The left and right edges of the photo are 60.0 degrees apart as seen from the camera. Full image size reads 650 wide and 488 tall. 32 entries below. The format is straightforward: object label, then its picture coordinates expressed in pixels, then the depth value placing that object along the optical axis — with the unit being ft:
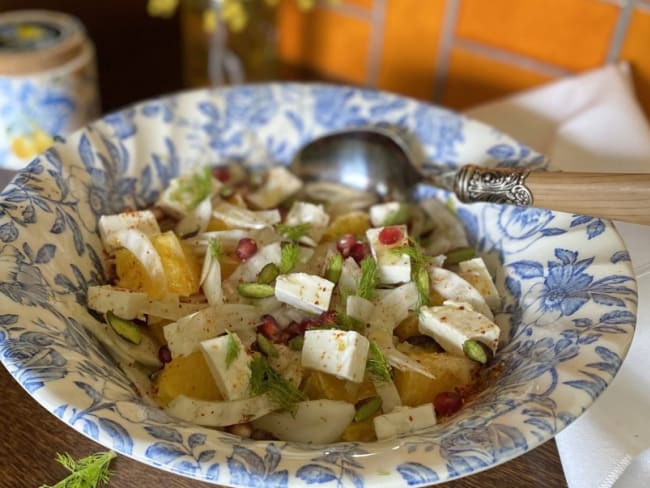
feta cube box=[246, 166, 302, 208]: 0.98
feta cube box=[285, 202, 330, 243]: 0.89
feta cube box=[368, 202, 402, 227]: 0.92
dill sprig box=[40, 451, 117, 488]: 0.63
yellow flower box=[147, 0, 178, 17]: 1.22
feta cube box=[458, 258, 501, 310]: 0.81
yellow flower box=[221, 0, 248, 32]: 1.19
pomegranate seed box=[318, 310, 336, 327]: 0.73
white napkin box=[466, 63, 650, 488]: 0.69
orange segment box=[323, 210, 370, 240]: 0.91
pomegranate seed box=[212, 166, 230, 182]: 1.01
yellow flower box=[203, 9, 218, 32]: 1.23
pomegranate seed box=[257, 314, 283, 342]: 0.75
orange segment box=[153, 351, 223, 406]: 0.68
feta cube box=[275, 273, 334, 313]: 0.75
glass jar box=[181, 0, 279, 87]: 1.32
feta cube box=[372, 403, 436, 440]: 0.64
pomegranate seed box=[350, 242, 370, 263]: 0.83
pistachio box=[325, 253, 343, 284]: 0.79
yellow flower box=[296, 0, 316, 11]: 1.24
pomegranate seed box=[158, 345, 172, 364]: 0.73
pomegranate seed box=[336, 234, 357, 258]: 0.83
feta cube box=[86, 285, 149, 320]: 0.74
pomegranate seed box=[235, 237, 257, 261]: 0.82
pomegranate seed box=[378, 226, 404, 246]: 0.82
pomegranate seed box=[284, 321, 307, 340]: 0.76
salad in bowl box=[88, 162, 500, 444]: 0.67
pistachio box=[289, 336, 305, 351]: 0.73
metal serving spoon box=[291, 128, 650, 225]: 0.70
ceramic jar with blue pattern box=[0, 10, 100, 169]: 1.03
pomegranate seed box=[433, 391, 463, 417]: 0.68
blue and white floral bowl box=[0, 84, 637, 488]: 0.55
